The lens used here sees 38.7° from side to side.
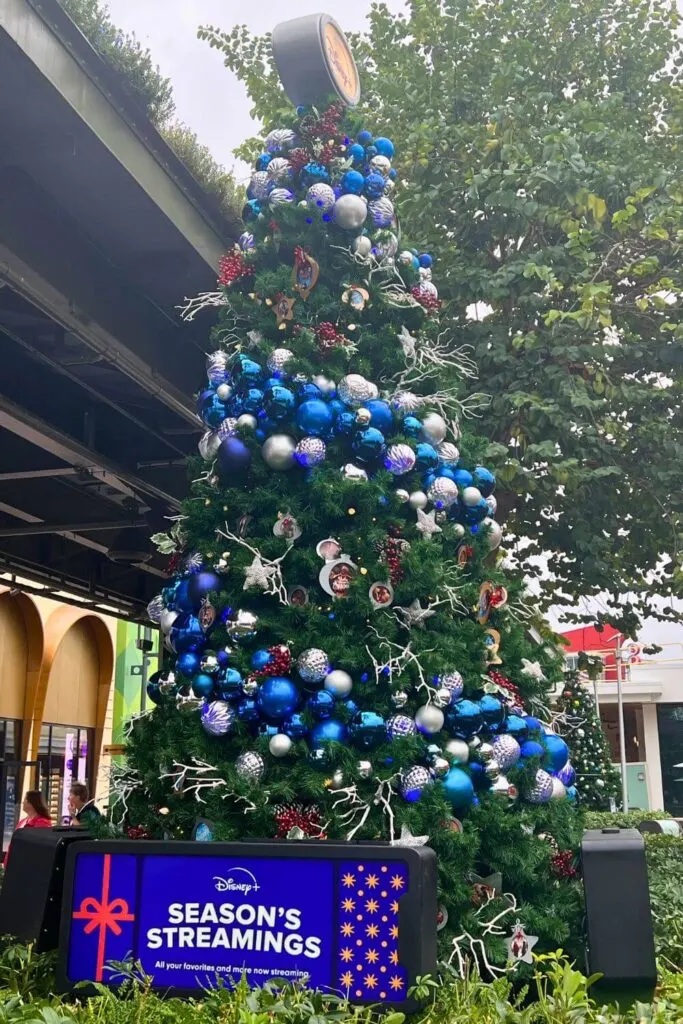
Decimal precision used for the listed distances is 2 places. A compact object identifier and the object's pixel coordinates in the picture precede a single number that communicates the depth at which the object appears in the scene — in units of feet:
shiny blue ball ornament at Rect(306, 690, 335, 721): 13.52
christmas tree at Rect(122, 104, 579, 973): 13.37
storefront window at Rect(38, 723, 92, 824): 65.57
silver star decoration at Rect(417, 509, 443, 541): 15.21
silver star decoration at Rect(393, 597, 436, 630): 14.40
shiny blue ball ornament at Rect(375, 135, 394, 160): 17.63
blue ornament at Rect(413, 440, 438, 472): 15.66
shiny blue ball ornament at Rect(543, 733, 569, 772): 15.70
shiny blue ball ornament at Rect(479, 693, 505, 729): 14.44
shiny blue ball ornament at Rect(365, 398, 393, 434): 15.43
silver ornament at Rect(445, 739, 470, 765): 13.84
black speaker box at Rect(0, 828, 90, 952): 14.14
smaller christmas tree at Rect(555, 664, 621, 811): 44.19
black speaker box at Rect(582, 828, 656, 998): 12.41
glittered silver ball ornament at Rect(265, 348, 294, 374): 15.61
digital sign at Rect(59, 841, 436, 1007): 11.62
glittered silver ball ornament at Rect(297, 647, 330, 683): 13.65
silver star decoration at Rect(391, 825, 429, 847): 12.33
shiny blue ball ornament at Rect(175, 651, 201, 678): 14.73
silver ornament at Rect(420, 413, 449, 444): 16.12
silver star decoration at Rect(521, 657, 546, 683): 16.67
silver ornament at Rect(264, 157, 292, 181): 16.90
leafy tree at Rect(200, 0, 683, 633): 23.54
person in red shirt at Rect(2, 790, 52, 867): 30.14
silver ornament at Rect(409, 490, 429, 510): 15.16
